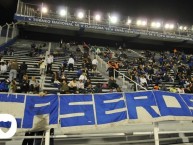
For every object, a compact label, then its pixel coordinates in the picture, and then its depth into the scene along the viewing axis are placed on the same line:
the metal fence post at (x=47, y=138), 6.27
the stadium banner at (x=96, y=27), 25.41
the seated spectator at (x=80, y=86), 13.14
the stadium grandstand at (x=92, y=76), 6.76
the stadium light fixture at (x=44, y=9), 27.13
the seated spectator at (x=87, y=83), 13.86
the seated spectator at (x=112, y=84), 14.04
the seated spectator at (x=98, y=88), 13.08
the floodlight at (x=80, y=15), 28.46
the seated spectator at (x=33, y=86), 12.20
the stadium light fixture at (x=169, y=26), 32.39
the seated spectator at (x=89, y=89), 13.26
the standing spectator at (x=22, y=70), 14.03
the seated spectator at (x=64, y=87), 12.42
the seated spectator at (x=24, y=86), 11.88
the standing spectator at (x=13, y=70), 13.78
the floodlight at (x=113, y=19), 29.40
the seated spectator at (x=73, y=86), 13.04
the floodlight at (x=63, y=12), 27.92
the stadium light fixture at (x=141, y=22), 30.99
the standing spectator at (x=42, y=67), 15.49
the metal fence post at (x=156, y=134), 7.20
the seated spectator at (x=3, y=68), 14.87
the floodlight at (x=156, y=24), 31.96
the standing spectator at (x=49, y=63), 15.81
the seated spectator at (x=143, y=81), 15.77
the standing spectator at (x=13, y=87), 11.79
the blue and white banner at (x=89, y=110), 6.54
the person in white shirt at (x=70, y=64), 17.05
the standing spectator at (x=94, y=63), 17.74
